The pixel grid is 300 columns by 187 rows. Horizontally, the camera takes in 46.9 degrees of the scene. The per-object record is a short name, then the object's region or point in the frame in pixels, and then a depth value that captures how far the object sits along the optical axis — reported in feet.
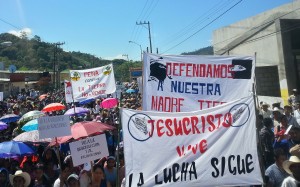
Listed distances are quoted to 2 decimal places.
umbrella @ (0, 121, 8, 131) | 33.41
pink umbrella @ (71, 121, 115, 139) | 22.81
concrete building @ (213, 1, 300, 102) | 58.13
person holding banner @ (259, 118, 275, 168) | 20.68
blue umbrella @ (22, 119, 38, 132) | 28.95
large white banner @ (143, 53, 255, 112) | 17.89
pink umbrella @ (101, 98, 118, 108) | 44.45
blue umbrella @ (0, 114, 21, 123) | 41.03
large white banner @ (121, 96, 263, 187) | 12.73
